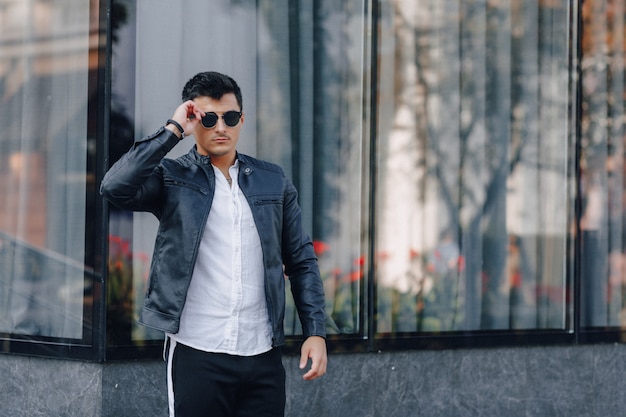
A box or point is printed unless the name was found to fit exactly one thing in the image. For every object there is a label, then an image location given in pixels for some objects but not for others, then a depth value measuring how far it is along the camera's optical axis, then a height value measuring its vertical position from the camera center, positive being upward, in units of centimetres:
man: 361 -19
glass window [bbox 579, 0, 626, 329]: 731 +37
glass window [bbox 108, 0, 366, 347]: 581 +70
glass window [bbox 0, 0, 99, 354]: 584 +25
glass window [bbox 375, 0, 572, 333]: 673 +34
